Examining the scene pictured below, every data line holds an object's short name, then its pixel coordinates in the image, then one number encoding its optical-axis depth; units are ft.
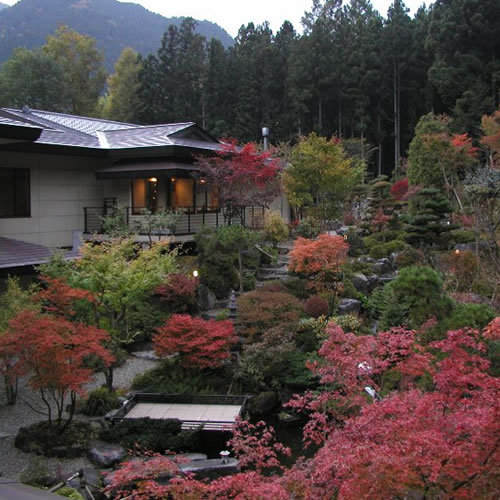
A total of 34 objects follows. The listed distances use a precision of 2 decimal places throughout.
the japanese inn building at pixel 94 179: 53.67
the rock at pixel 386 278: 55.42
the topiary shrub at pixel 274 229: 61.57
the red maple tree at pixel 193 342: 36.24
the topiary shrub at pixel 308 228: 67.72
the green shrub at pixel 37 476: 23.91
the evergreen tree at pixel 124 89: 145.79
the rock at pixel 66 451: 27.55
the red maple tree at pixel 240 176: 56.70
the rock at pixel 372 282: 53.52
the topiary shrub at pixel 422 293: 36.01
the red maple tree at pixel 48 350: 26.81
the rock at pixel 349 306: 46.73
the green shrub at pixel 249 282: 51.96
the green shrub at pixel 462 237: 61.05
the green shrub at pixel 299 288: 48.78
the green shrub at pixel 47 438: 27.68
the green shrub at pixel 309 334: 40.60
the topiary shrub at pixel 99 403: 33.01
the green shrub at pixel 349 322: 42.75
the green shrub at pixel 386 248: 60.85
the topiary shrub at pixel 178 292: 46.03
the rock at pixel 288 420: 34.32
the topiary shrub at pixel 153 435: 29.09
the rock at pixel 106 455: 27.01
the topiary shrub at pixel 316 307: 44.11
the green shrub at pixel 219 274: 50.83
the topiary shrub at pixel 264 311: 40.63
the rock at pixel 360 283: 52.29
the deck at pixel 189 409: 31.40
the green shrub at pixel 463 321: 33.19
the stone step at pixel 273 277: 53.95
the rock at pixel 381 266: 57.21
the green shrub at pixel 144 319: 44.60
